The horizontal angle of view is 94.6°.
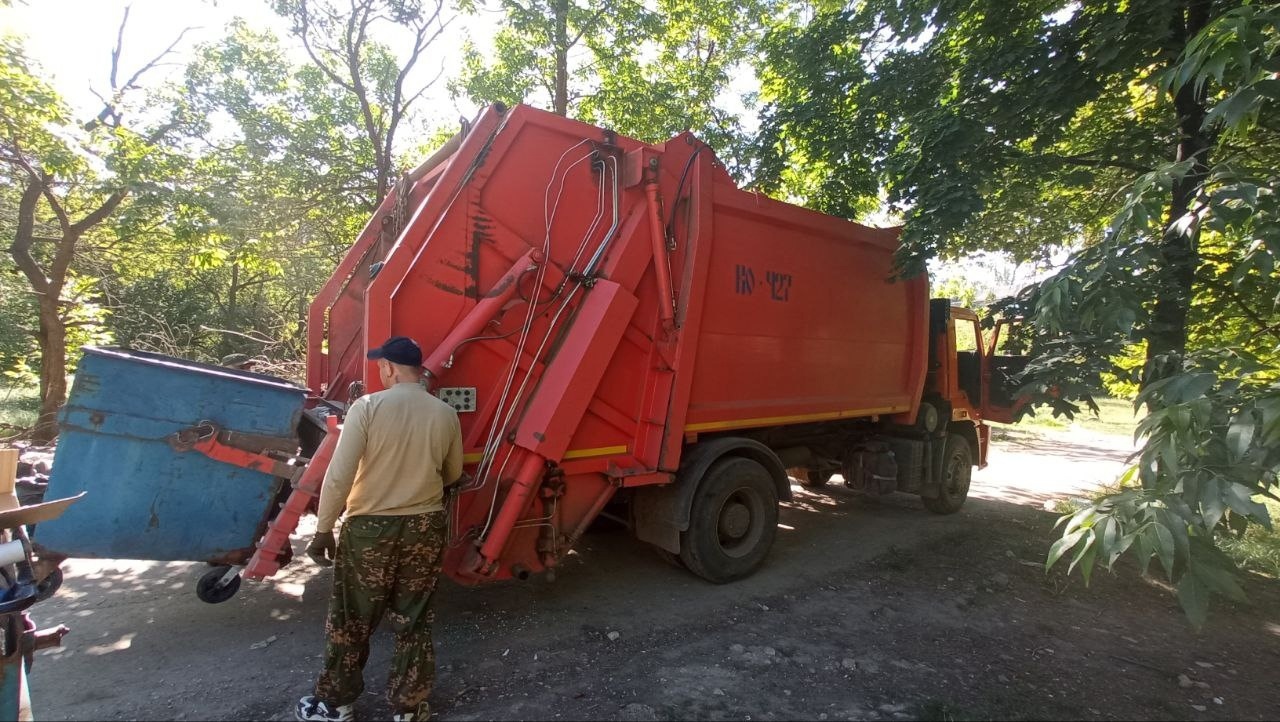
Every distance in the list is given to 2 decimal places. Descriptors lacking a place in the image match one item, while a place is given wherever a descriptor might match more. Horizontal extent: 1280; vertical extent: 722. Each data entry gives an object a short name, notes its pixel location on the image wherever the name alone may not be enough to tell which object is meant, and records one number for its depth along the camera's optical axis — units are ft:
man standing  8.20
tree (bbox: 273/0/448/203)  30.35
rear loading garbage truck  9.64
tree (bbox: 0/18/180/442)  21.40
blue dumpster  9.06
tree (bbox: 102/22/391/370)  27.53
